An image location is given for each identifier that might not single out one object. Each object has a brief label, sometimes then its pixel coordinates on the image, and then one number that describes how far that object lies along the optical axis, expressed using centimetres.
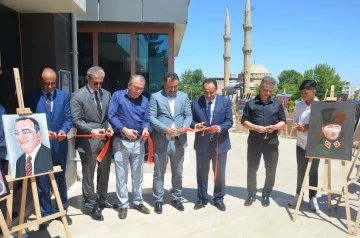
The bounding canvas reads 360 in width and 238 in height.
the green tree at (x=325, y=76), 5700
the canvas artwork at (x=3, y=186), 275
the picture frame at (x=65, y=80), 490
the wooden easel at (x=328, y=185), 372
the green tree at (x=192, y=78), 8788
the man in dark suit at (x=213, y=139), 427
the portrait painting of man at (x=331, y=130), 383
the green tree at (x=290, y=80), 6481
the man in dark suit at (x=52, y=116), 356
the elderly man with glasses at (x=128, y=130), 386
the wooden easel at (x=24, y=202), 294
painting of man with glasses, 290
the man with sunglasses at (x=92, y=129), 378
